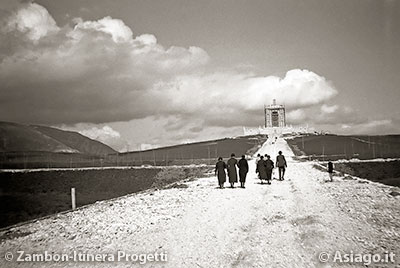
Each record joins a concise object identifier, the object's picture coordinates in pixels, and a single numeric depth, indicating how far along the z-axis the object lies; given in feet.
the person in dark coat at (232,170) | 69.92
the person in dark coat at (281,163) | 78.98
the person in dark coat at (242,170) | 69.26
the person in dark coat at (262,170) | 74.18
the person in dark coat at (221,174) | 69.51
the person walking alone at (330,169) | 74.69
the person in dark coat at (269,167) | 73.36
